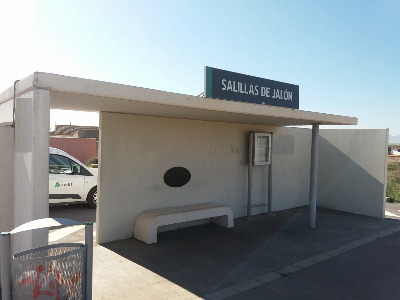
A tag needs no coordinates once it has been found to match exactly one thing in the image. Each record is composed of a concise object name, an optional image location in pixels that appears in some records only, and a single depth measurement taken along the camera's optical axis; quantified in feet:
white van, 30.76
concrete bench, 20.97
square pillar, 10.92
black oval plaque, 24.01
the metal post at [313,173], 26.40
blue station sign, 19.13
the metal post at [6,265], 8.71
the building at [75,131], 109.29
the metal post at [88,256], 9.87
